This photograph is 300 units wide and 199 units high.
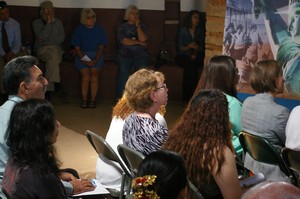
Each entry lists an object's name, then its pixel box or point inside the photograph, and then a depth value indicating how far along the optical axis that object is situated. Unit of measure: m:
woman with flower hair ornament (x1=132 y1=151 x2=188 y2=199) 2.02
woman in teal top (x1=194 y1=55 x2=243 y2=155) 3.89
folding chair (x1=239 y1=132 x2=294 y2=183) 3.46
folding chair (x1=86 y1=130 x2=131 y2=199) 3.38
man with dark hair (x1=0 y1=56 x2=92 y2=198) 3.05
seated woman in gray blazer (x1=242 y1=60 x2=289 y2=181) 3.71
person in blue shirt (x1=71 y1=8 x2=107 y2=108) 8.23
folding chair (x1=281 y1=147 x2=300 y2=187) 3.36
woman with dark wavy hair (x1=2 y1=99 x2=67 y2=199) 2.37
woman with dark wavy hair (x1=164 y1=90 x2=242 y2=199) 2.74
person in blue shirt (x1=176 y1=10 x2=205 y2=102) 8.67
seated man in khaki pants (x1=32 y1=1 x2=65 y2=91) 8.17
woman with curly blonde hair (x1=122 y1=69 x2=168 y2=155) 3.37
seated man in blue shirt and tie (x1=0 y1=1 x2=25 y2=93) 7.93
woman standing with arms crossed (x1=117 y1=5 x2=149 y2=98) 8.33
